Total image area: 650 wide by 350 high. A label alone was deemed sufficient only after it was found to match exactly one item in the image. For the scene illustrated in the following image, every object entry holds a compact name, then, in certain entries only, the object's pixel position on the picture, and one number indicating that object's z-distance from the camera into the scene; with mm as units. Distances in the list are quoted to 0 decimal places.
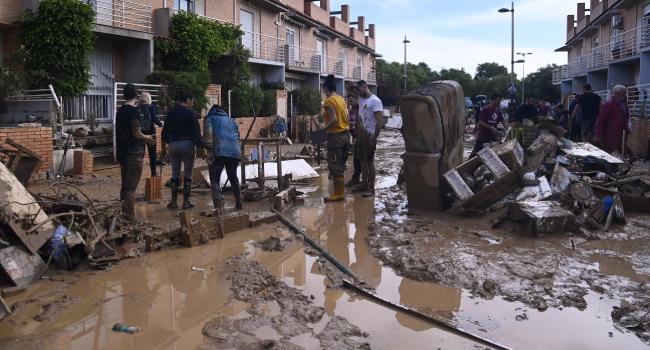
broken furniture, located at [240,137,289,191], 9242
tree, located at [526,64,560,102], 51747
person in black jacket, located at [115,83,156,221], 6918
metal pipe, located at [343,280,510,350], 3900
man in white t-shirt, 9422
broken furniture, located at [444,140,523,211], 7719
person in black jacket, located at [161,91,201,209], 8102
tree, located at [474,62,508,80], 74625
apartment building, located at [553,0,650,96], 27156
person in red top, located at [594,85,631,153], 11484
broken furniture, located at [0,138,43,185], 6449
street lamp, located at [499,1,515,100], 33438
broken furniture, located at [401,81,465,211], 8023
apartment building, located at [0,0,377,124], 16312
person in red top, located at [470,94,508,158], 11031
